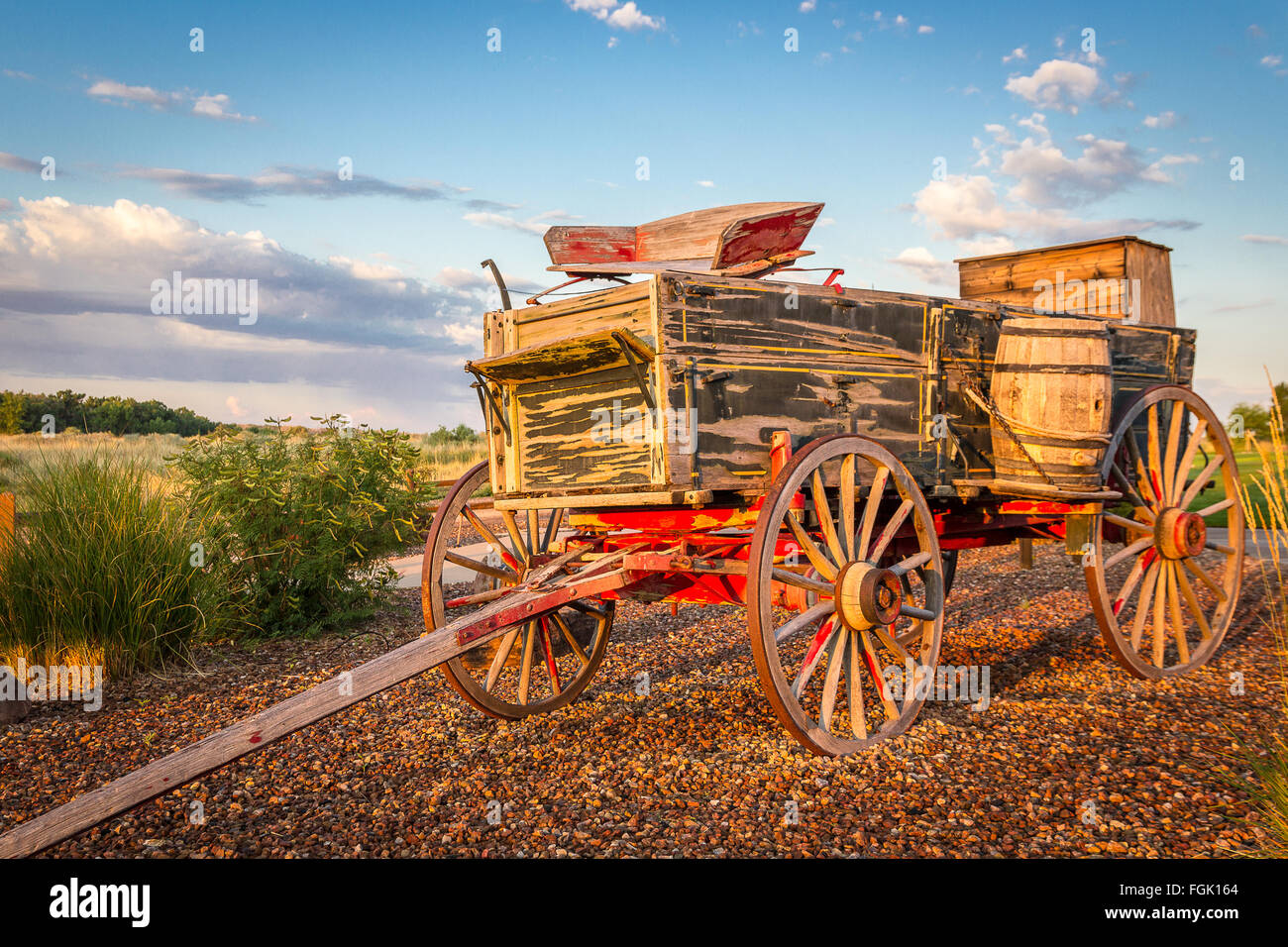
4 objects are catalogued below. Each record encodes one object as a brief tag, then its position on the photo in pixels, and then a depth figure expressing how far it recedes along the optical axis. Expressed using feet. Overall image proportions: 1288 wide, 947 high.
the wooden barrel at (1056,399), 15.30
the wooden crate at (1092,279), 21.08
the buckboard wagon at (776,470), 12.08
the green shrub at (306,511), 20.36
